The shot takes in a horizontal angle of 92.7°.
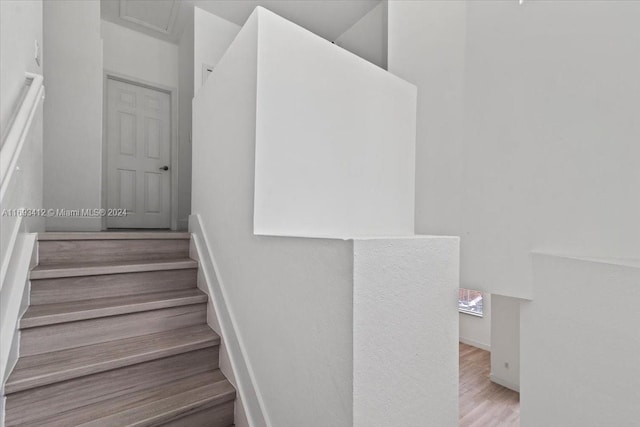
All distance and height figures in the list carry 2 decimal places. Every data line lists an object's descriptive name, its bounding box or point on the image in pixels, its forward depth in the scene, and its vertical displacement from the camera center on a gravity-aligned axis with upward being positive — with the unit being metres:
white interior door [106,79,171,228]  3.56 +0.66
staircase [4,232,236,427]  1.14 -0.61
